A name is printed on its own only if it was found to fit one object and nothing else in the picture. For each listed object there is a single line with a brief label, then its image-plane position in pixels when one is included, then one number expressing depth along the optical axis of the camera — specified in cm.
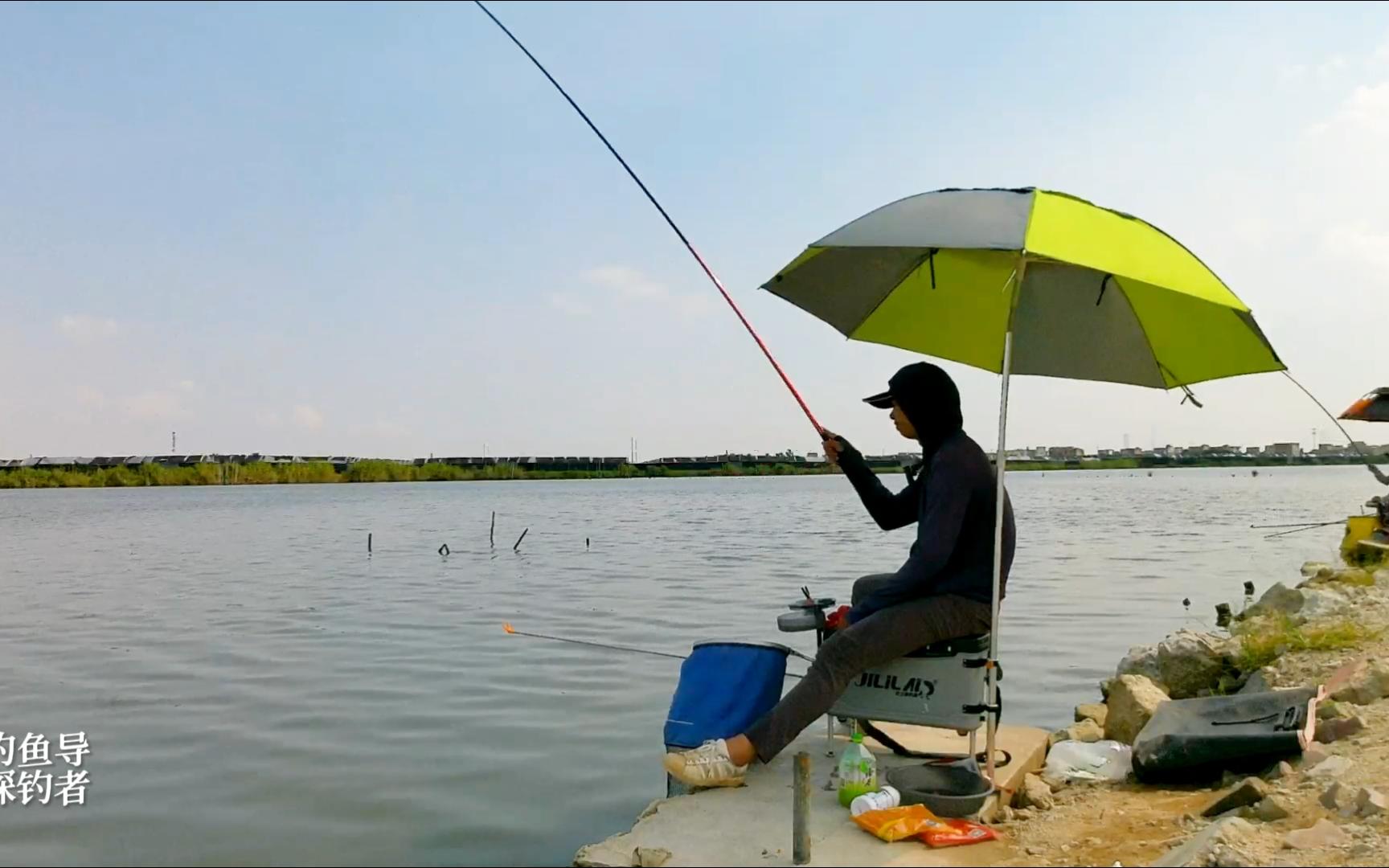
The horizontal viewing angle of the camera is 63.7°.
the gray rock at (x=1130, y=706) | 601
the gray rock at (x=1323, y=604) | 927
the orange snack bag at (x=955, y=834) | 421
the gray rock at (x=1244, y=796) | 446
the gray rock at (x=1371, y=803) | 397
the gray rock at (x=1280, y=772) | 481
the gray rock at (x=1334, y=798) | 415
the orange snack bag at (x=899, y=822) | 419
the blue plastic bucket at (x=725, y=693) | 498
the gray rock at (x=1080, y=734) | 648
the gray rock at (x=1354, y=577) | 1116
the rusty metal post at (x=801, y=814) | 390
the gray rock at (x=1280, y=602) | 1029
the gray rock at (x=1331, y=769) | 457
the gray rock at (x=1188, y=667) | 747
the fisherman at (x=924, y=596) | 470
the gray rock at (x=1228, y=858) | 364
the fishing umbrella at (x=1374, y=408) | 1581
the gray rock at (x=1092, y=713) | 707
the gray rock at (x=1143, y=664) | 764
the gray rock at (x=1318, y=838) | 382
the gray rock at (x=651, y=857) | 396
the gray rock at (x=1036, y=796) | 493
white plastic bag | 554
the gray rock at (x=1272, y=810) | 422
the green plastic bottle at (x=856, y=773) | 460
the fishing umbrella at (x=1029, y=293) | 446
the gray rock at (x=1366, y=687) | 592
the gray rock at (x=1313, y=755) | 490
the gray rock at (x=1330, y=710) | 561
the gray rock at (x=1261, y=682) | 671
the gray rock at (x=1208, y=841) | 379
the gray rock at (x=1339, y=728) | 539
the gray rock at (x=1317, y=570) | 1330
